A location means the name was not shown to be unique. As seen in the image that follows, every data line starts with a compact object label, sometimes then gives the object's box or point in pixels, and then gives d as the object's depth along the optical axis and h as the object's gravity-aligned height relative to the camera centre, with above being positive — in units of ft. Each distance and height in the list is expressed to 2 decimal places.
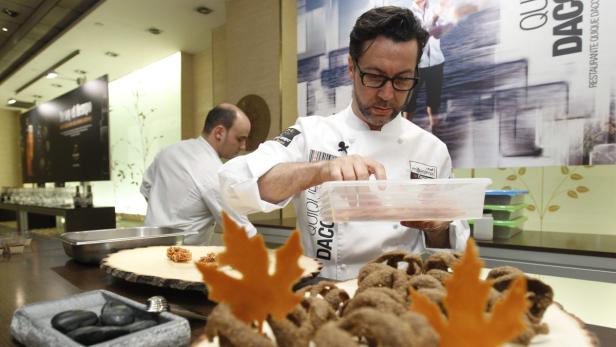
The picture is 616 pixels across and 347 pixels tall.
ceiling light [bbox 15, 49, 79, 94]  18.14 +5.09
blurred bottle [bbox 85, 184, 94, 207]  16.97 -1.42
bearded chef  4.35 +0.14
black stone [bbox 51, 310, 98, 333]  1.90 -0.75
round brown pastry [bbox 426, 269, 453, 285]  2.14 -0.61
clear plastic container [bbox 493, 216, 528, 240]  6.75 -1.12
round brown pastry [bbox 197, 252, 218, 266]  3.57 -0.86
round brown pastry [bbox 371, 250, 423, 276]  2.42 -0.59
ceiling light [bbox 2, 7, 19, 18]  14.12 +5.66
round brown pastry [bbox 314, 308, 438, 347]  1.15 -0.51
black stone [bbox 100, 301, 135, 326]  1.95 -0.75
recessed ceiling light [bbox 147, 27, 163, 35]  15.37 +5.34
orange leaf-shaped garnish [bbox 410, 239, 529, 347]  1.14 -0.45
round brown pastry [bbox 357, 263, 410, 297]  2.03 -0.61
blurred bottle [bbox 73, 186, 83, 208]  16.72 -1.45
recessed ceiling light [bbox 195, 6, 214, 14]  13.51 +5.41
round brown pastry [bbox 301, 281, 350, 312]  1.96 -0.66
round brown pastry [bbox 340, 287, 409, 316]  1.58 -0.57
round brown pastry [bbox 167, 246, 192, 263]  3.53 -0.80
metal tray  4.12 -0.86
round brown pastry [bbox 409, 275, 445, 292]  1.95 -0.59
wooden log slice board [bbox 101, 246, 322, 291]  2.77 -0.82
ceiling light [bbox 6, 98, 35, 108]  28.60 +4.79
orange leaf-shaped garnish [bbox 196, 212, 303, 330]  1.41 -0.41
